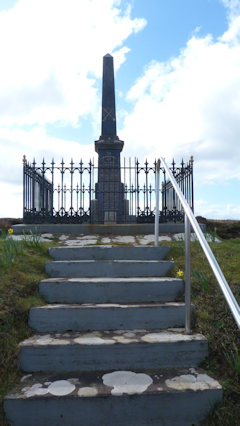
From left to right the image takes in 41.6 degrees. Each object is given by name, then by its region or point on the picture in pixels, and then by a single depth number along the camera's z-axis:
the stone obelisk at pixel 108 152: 10.14
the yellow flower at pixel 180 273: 3.43
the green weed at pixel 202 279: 3.15
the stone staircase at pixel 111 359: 2.09
